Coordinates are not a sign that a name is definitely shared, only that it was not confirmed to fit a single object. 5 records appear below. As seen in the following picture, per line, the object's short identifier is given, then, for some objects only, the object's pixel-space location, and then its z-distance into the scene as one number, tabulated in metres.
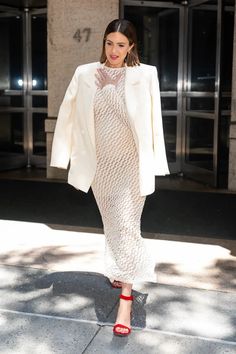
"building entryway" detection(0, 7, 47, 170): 10.26
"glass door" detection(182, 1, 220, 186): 8.74
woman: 3.70
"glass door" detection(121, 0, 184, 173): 9.40
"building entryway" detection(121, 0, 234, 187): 8.64
